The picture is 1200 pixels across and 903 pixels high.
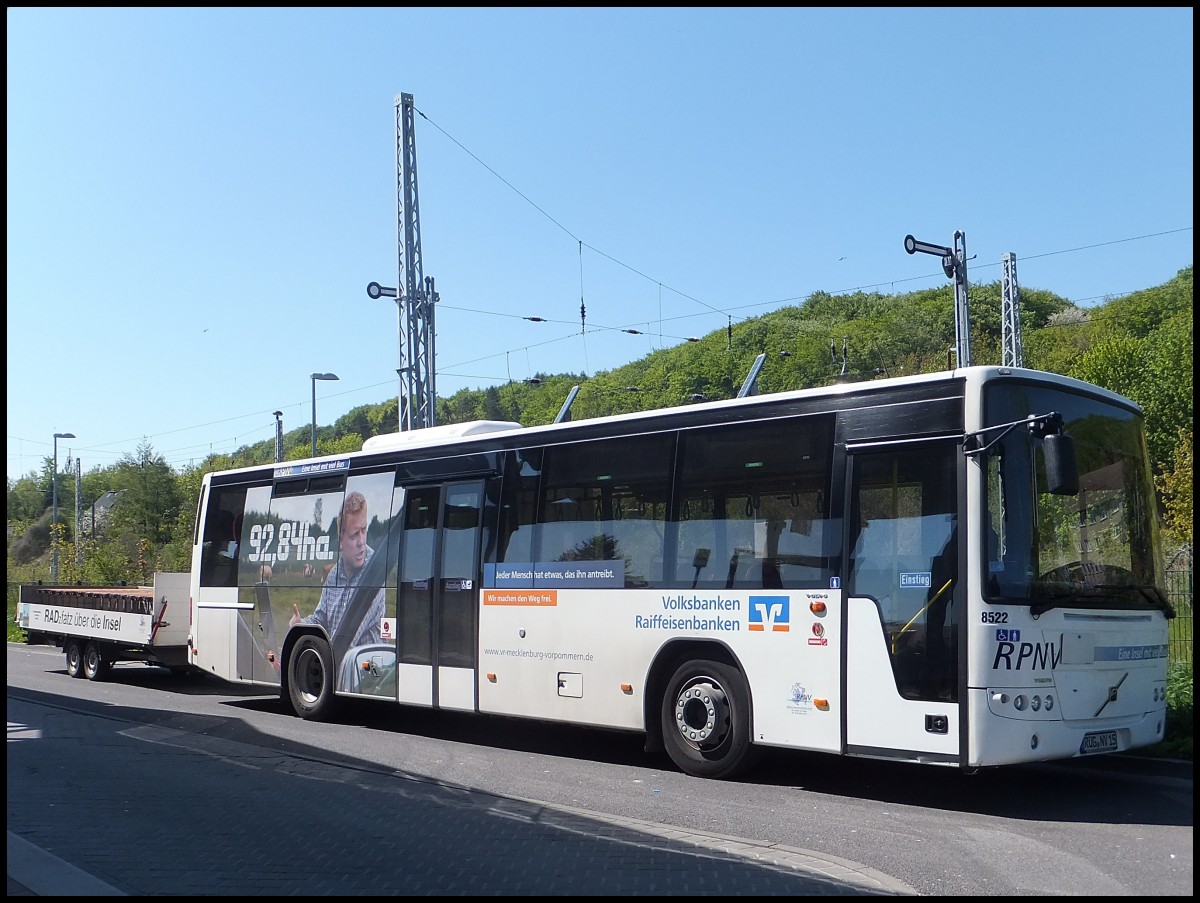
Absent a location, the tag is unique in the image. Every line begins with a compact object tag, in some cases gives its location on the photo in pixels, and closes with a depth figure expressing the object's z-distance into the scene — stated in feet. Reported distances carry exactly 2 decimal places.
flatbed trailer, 60.08
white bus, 27.86
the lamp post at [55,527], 152.90
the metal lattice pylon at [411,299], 67.51
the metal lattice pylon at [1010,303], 97.45
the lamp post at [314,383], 130.09
